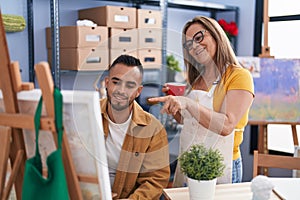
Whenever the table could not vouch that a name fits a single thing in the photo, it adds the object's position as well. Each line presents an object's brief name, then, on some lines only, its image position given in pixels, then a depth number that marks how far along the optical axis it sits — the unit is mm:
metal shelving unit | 2566
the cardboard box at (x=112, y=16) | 2732
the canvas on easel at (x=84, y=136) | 984
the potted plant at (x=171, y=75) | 1552
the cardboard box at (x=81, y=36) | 2584
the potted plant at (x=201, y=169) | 1277
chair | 1919
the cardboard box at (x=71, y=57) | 2592
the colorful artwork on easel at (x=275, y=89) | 2840
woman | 1551
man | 1306
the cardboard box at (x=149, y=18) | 2873
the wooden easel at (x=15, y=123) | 978
